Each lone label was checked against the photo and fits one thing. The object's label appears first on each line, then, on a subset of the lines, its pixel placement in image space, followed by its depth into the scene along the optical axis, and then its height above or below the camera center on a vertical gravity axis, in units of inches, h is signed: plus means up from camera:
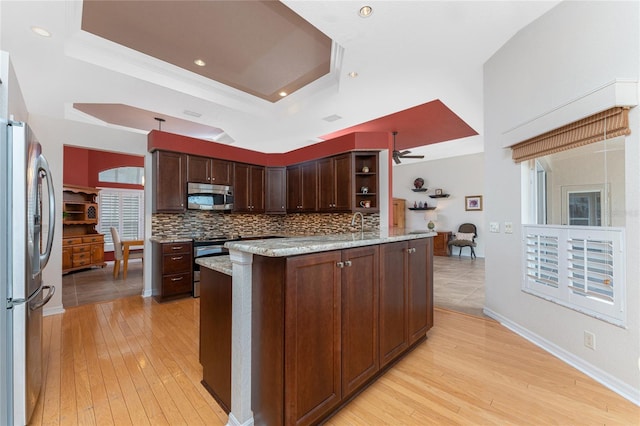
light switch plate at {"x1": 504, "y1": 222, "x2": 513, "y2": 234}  110.8 -6.4
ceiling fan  224.1 +51.1
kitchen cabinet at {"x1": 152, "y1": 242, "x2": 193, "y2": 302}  146.5 -31.9
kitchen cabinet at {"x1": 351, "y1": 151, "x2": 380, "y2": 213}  170.7 +20.8
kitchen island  52.2 -24.9
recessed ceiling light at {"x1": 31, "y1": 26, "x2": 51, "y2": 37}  93.0 +65.9
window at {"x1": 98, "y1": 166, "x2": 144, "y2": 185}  273.0 +42.4
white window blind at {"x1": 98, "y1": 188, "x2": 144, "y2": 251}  273.0 +1.7
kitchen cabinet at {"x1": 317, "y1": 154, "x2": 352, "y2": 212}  172.1 +20.5
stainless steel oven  157.4 -21.8
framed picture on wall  294.0 +12.0
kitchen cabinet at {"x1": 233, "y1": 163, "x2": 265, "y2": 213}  193.3 +19.4
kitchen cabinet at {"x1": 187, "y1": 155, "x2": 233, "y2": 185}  169.2 +29.6
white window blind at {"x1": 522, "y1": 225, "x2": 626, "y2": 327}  72.8 -17.8
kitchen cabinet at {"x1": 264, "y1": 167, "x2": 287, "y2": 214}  211.2 +19.1
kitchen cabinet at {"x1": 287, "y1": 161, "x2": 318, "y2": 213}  192.1 +19.9
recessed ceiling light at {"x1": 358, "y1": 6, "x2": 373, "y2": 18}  87.3 +68.0
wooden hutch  221.3 -14.7
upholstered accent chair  284.0 -27.8
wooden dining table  194.6 -26.2
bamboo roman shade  71.2 +24.3
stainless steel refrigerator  55.0 -9.8
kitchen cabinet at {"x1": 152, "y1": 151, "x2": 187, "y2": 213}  156.7 +20.0
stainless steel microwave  168.4 +11.8
